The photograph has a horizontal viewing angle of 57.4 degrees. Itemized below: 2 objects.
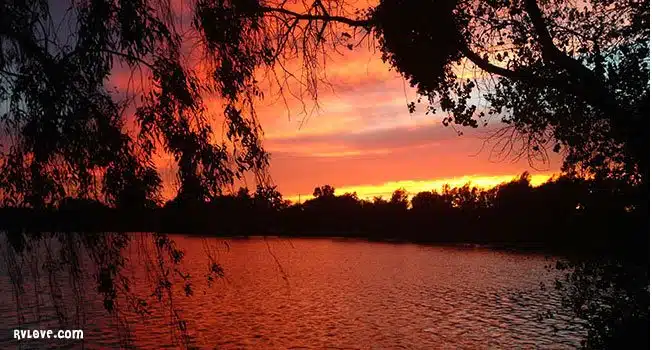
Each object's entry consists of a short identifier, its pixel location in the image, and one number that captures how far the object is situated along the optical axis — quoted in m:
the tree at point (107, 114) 4.70
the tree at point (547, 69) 8.81
